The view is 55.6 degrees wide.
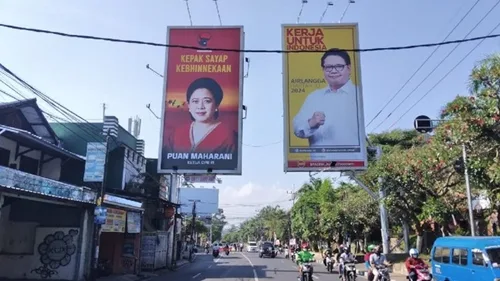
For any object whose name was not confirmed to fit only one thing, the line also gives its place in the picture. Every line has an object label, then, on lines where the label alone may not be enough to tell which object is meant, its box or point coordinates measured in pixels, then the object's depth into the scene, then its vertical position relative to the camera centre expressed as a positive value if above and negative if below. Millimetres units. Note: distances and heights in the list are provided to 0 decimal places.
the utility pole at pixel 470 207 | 17469 +1471
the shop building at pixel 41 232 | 19609 +373
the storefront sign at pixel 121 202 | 21111 +1895
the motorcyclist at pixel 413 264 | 13156 -478
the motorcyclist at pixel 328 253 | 28891 -486
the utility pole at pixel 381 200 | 21344 +2031
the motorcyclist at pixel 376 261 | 14383 -460
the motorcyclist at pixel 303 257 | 17841 -458
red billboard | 18172 +5154
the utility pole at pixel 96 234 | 18953 +302
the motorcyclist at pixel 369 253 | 15057 -233
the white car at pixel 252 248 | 75125 -637
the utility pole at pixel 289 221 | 62312 +3591
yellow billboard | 17891 +5142
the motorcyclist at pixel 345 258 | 19388 -544
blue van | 12219 -319
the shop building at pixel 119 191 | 23312 +2996
